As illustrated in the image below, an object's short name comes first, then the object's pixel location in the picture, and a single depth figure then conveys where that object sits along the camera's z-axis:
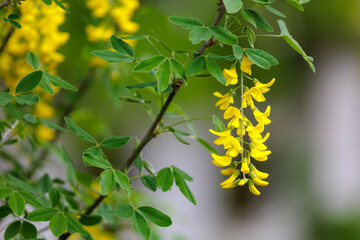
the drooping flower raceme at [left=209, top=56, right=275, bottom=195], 1.56
